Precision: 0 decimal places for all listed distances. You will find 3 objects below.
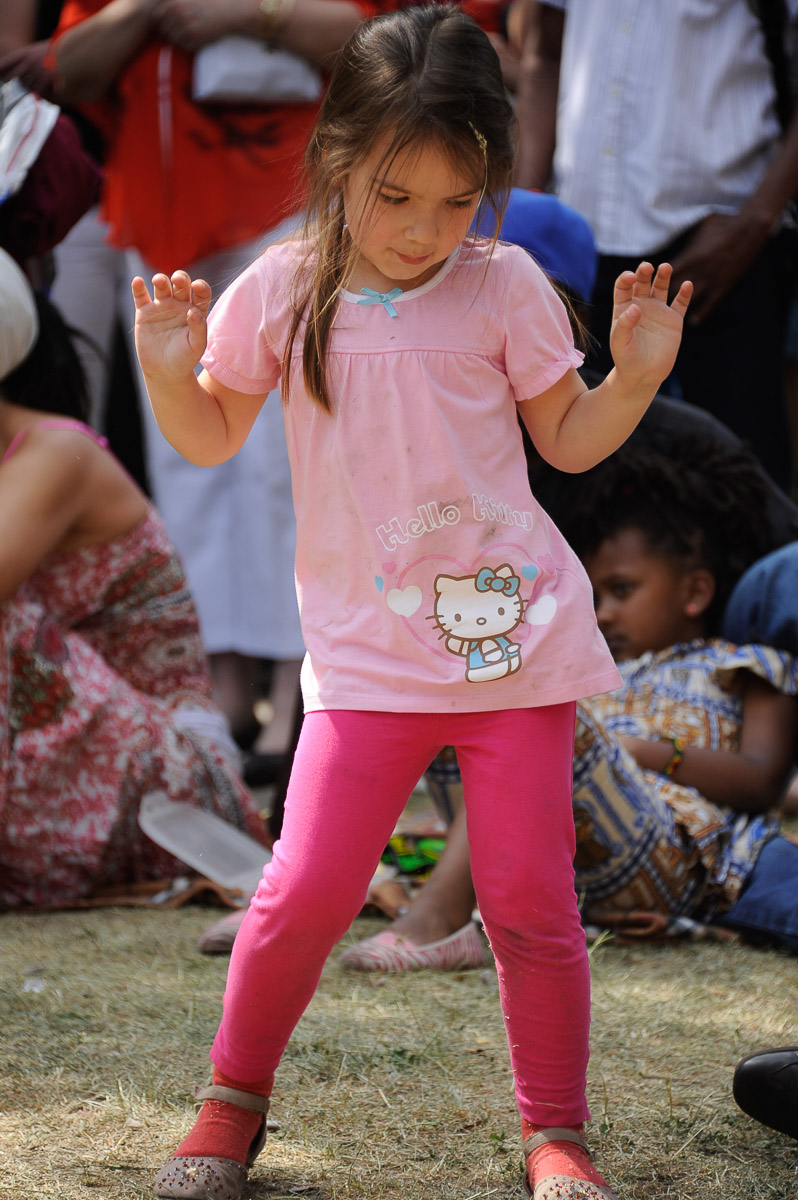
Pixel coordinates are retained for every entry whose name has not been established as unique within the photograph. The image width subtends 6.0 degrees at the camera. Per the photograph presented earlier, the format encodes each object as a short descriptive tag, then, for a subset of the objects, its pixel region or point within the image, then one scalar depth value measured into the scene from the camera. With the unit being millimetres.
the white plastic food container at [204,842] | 8215
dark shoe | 7287
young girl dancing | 7188
